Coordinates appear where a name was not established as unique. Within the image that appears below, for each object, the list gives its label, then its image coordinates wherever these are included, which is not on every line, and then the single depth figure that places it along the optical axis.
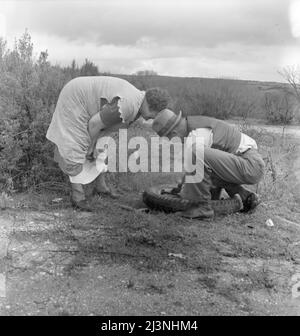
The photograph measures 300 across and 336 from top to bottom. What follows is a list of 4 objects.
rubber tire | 5.95
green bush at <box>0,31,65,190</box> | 6.80
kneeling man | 5.52
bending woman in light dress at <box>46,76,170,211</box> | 5.68
